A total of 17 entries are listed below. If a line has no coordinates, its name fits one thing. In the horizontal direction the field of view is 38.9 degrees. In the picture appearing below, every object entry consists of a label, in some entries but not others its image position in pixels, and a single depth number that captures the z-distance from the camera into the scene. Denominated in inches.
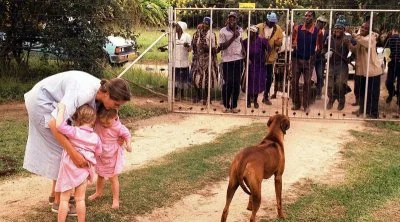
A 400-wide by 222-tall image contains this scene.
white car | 631.8
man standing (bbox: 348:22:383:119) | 424.2
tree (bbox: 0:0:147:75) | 469.4
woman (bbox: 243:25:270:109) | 435.2
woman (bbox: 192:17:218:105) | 436.1
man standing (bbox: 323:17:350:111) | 437.4
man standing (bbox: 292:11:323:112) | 429.7
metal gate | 429.7
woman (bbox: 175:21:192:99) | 455.2
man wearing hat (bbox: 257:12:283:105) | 444.8
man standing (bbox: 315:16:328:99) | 444.3
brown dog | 200.4
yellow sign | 459.5
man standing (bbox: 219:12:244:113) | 427.8
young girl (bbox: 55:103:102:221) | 193.2
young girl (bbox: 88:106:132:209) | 218.5
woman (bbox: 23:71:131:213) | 186.7
